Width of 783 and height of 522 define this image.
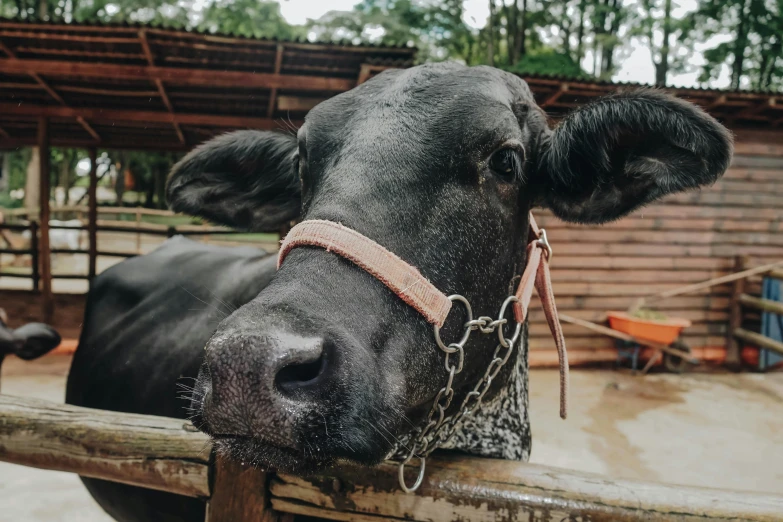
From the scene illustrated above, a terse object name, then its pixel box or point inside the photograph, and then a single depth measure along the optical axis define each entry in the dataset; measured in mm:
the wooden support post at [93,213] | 9406
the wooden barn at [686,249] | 8398
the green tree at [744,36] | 19969
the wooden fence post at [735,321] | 8688
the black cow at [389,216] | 1127
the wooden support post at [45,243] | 7855
